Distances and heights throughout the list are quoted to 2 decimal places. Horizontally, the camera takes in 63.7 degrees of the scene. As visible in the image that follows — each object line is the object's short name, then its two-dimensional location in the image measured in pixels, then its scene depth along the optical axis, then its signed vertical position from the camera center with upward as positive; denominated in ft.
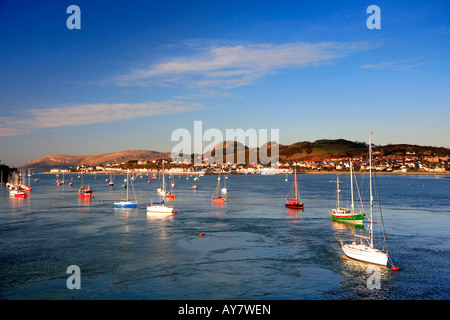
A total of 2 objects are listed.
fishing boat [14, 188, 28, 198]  341.62 -24.51
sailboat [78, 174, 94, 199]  327.06 -25.24
